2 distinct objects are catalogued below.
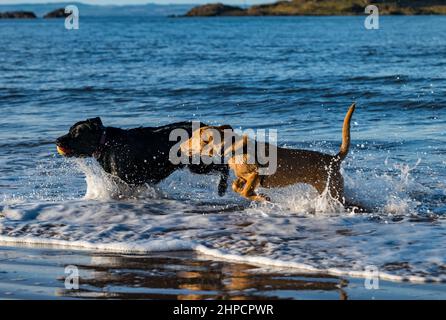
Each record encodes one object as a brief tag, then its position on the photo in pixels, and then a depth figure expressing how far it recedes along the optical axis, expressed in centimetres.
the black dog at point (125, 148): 851
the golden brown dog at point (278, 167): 771
